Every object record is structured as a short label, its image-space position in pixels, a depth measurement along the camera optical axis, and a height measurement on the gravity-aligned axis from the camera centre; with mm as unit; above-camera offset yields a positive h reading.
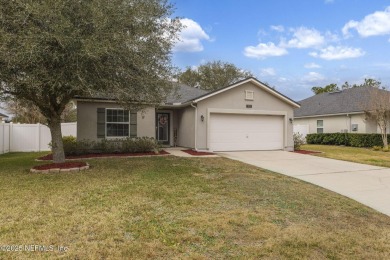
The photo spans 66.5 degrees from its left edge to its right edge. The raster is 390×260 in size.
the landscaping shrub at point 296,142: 18344 -457
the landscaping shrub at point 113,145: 14266 -506
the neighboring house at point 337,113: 22281 +1821
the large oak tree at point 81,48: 7082 +2248
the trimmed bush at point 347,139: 21047 -320
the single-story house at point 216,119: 15305 +881
